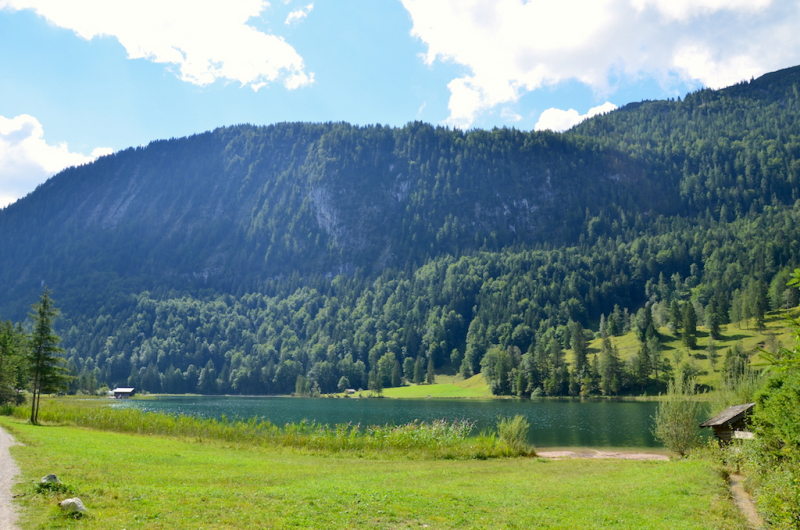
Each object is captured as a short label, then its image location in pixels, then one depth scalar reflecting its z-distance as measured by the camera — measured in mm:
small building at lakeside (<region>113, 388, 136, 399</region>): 171712
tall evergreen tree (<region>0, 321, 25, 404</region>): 62062
